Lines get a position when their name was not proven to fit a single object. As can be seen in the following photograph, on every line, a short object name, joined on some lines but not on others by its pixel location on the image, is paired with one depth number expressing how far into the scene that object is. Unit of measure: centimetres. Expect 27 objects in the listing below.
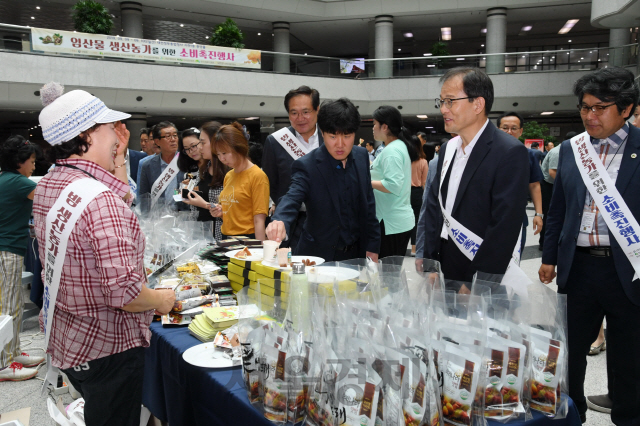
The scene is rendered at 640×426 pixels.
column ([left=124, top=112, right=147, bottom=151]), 1404
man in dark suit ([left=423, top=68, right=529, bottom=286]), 172
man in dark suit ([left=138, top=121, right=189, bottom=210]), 390
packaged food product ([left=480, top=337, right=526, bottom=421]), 111
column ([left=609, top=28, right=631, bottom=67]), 1153
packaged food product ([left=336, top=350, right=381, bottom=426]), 98
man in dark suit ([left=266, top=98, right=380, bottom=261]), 219
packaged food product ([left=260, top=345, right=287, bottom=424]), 114
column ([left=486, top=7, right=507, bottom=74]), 1466
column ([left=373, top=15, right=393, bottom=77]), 1557
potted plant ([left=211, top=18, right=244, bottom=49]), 1276
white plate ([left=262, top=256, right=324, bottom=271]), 175
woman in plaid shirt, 128
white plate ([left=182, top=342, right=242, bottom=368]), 142
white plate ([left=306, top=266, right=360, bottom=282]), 153
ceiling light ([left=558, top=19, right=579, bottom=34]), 1631
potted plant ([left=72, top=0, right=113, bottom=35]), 1127
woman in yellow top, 279
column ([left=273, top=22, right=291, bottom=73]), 1614
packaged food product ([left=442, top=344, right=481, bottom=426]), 105
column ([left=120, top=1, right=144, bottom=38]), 1347
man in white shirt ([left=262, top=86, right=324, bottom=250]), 283
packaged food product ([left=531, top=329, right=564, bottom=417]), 113
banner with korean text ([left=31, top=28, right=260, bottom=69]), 1045
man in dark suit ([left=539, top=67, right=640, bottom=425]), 191
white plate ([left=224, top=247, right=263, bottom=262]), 193
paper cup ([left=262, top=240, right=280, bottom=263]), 181
